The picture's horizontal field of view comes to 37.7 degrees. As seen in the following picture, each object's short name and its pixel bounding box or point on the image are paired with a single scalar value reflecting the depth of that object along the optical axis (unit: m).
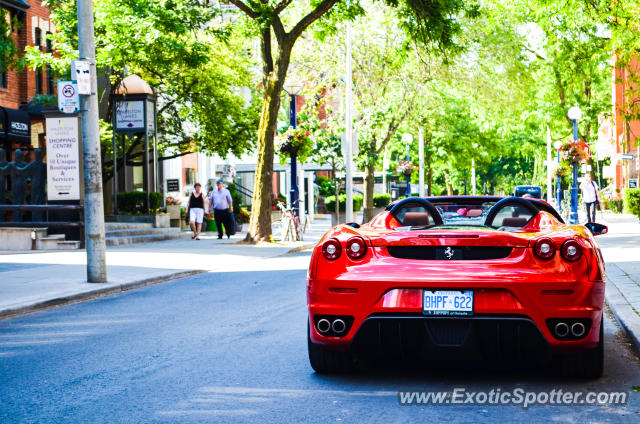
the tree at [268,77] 24.03
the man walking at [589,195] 32.53
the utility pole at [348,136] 33.53
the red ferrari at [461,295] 5.89
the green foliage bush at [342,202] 46.75
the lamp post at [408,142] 46.93
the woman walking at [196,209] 28.23
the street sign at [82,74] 13.27
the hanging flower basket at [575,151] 36.94
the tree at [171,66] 27.45
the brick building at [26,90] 27.89
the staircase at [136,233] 24.50
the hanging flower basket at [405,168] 50.03
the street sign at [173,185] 40.08
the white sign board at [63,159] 21.62
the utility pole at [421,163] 47.48
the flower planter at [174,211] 32.78
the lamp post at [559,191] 47.08
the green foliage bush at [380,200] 57.28
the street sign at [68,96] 13.20
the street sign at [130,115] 28.45
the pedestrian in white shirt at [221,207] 28.75
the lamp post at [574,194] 34.75
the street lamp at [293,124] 27.83
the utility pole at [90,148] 13.37
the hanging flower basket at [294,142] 28.31
